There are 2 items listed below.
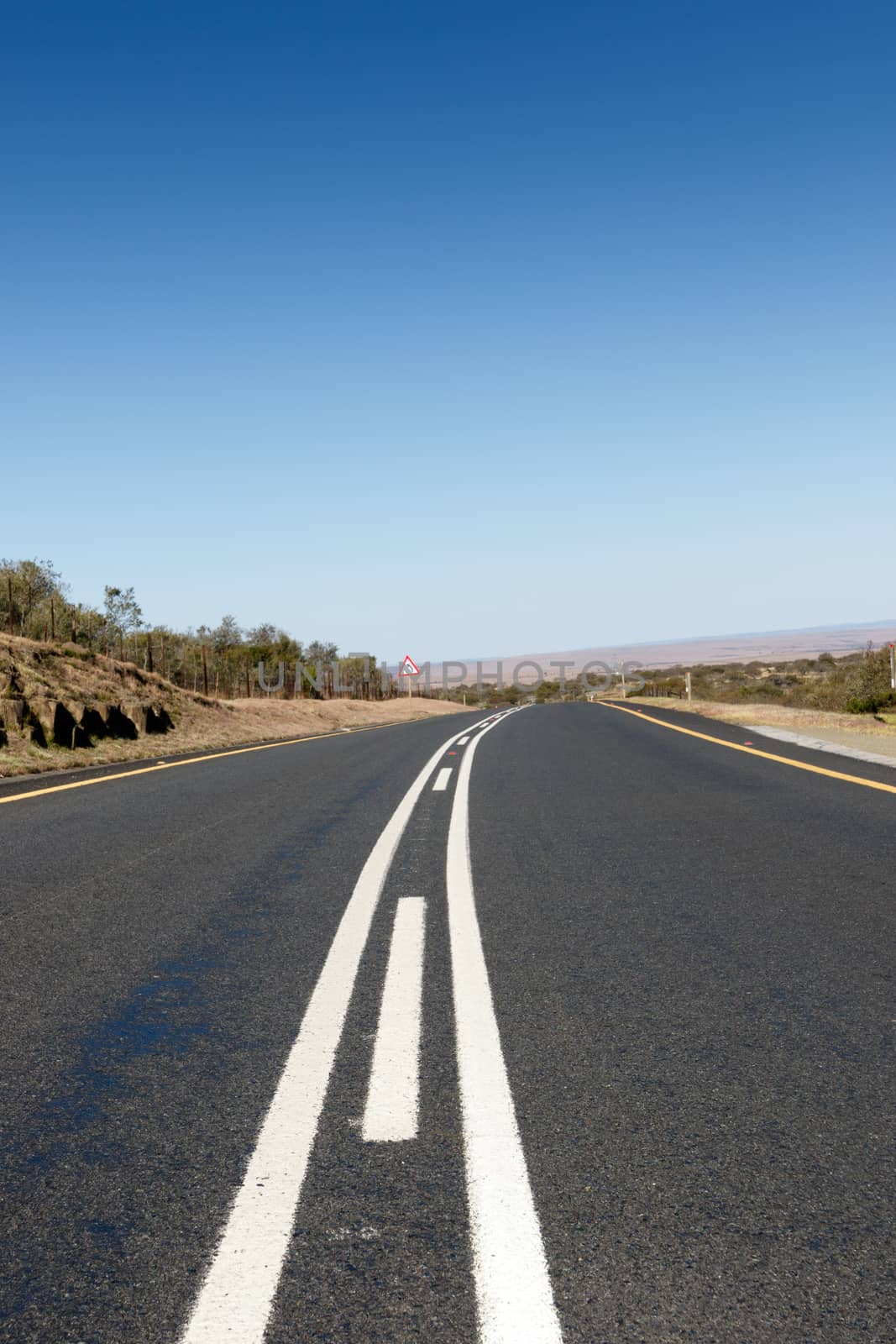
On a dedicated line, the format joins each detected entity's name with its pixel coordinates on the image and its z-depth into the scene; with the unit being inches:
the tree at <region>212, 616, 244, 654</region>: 3095.5
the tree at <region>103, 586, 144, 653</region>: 2042.3
